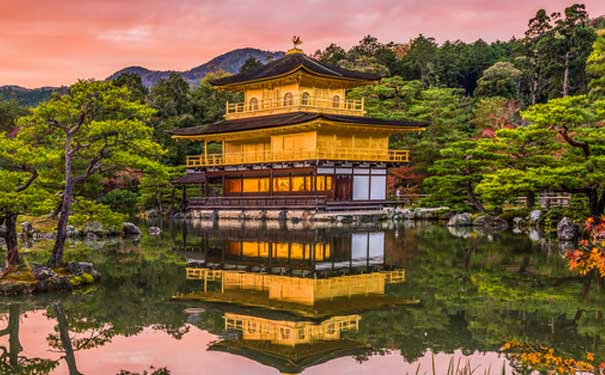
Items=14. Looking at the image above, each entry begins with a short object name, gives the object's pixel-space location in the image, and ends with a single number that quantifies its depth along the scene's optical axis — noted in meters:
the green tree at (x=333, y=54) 71.81
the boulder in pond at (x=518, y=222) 30.80
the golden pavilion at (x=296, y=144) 36.47
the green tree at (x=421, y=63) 67.31
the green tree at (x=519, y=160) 26.12
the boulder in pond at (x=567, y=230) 24.04
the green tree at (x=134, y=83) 55.28
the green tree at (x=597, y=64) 41.25
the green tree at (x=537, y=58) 56.75
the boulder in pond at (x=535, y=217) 30.14
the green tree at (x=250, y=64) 69.38
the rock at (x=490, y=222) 30.51
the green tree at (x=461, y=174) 32.66
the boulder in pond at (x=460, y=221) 31.36
